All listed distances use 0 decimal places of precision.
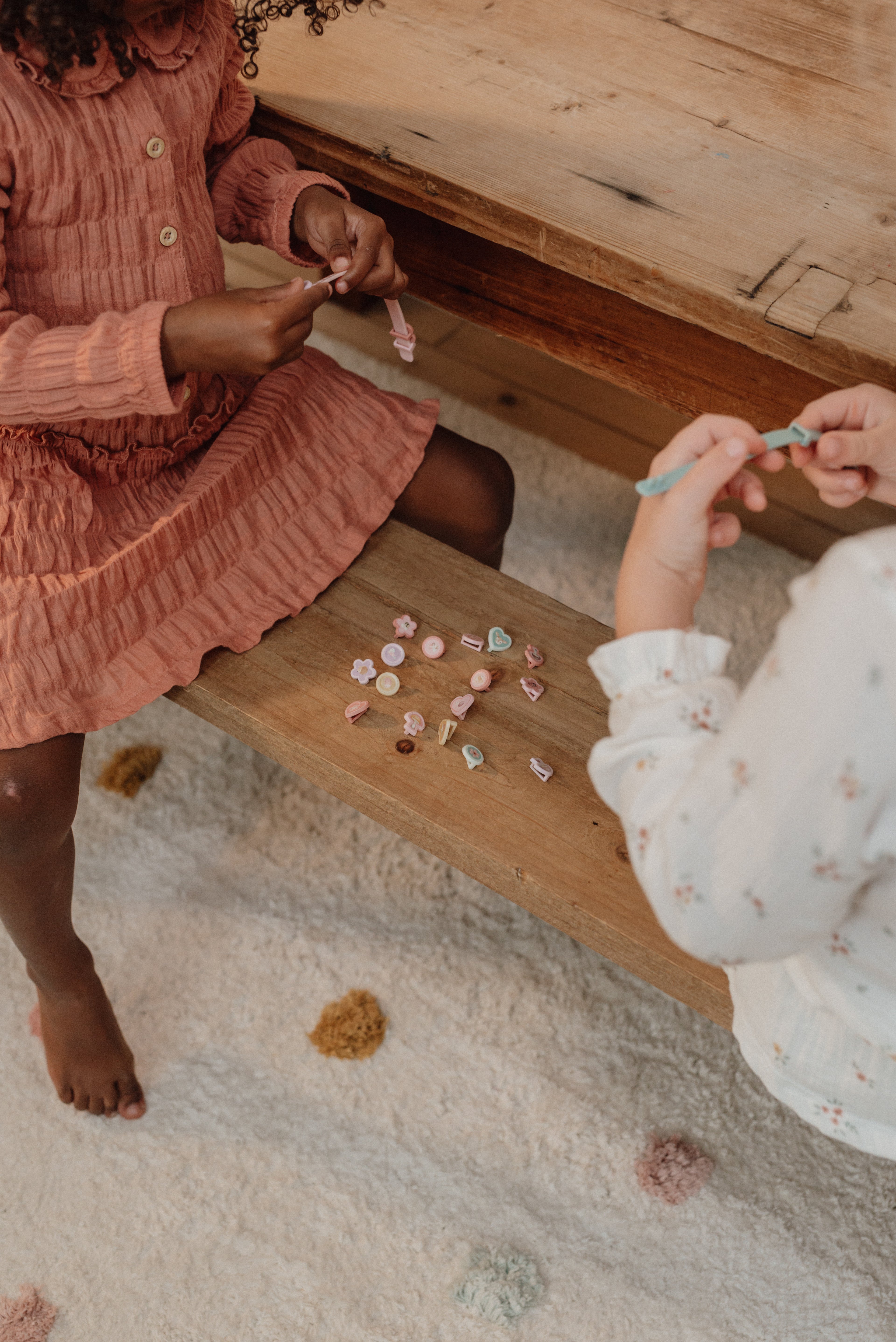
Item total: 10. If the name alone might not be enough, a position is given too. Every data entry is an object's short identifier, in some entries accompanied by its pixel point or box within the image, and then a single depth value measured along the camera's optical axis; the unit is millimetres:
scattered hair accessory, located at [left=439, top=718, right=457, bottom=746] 973
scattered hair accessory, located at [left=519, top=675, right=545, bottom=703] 1002
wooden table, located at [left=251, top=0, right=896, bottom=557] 988
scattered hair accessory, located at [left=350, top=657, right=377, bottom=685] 1011
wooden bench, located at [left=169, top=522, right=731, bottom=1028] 898
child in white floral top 513
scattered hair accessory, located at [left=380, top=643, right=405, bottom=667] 1020
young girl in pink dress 892
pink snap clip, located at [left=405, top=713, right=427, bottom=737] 977
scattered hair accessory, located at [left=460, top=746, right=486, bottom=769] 957
